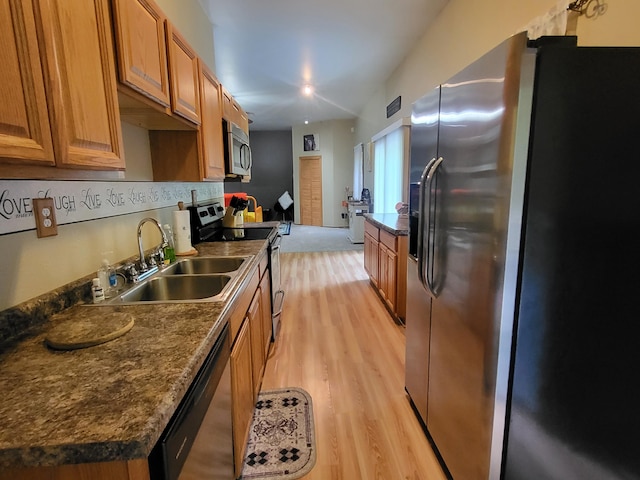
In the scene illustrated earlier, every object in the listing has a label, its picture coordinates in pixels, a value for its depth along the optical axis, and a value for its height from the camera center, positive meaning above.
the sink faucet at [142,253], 1.57 -0.30
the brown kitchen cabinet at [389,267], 2.99 -0.80
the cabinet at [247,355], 1.38 -0.84
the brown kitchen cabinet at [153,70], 1.13 +0.51
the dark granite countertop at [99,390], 0.58 -0.44
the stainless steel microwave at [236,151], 2.51 +0.33
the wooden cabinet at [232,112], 2.52 +0.69
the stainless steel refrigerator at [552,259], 0.96 -0.23
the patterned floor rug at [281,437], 1.58 -1.35
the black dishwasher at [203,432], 0.68 -0.62
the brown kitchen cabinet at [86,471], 0.60 -0.52
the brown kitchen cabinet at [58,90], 0.69 +0.25
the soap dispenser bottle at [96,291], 1.29 -0.39
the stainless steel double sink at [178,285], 1.45 -0.46
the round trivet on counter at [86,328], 0.92 -0.42
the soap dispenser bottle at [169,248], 1.87 -0.34
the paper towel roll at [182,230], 2.03 -0.24
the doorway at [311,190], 9.34 -0.01
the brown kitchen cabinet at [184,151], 1.96 +0.24
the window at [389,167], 4.51 +0.34
